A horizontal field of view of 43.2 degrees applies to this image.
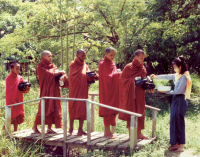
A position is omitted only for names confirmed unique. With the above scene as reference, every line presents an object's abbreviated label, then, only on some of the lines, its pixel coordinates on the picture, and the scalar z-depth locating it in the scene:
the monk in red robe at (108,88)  5.45
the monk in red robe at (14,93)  6.26
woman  5.05
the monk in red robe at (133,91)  5.27
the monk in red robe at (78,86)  5.66
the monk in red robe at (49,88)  5.86
